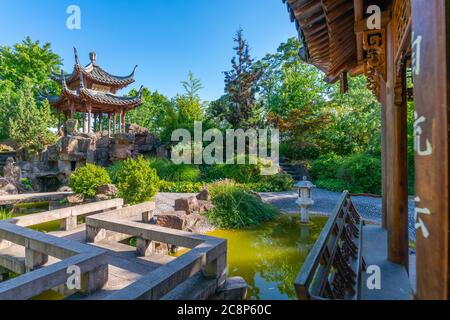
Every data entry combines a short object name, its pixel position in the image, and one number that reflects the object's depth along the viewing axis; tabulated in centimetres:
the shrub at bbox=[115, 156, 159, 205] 695
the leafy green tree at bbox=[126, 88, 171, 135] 2545
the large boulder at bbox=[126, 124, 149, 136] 1808
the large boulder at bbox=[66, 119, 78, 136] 1408
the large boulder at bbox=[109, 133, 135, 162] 1403
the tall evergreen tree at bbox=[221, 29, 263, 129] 1505
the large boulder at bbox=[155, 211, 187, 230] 554
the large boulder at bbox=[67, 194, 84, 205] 827
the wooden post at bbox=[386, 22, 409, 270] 266
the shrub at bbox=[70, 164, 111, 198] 823
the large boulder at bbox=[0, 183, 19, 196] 991
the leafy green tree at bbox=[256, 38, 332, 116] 1664
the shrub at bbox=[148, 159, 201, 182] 1207
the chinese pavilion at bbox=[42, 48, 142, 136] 1541
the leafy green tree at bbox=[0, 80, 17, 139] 1653
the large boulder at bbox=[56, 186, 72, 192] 1024
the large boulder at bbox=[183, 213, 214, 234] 582
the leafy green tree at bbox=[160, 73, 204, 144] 1498
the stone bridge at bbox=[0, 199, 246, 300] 218
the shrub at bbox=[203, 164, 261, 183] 1165
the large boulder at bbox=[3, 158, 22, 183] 1130
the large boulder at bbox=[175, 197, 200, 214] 680
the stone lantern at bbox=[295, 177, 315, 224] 696
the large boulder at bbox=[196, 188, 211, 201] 770
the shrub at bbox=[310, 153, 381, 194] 1033
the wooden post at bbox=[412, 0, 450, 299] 77
